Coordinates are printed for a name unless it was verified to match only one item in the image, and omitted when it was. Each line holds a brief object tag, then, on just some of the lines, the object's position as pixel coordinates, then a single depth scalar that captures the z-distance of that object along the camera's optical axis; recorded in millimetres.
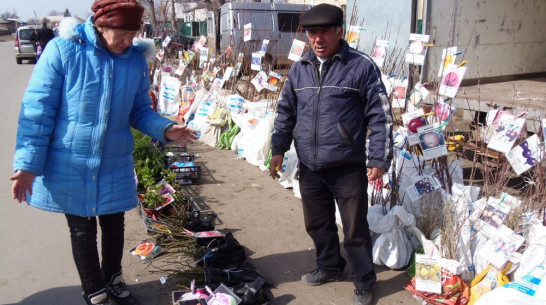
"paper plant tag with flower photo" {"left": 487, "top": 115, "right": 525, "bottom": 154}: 2936
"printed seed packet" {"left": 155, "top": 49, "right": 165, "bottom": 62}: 11262
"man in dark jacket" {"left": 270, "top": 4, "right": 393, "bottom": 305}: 2600
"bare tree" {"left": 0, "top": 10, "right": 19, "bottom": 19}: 120450
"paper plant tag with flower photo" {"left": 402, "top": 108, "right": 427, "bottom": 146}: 3205
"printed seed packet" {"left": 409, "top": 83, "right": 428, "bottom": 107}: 3912
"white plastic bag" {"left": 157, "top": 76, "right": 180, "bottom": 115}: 8945
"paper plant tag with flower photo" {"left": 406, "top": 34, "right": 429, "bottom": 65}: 3964
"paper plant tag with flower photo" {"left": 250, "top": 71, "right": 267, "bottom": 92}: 6445
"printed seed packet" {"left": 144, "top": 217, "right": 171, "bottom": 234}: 3580
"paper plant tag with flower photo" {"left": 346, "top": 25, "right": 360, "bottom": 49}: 4711
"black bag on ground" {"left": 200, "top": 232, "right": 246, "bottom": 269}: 3127
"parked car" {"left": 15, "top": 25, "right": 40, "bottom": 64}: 21297
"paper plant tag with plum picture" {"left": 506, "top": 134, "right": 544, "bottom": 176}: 2892
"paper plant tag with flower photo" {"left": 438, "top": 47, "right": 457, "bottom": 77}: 3521
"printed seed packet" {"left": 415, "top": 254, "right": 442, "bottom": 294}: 2818
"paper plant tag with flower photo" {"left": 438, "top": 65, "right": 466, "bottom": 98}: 3344
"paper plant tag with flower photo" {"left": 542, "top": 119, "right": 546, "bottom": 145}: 2803
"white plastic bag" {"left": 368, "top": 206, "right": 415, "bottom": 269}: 3174
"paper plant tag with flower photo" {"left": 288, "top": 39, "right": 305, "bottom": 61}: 5395
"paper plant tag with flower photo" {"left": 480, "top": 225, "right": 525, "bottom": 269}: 2674
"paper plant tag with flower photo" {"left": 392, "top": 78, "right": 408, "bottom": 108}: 4215
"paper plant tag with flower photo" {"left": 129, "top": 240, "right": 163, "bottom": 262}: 3363
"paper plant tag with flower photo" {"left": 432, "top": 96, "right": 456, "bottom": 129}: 3371
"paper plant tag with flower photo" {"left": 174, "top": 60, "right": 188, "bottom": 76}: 9510
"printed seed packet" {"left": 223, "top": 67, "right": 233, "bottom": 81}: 7362
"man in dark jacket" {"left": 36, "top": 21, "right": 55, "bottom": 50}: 16453
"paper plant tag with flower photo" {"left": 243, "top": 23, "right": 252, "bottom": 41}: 7098
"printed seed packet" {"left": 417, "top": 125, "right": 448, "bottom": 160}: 3154
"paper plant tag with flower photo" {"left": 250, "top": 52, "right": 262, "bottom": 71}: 6854
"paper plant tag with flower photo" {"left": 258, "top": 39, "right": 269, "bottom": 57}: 6824
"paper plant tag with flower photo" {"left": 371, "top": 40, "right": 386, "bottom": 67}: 4363
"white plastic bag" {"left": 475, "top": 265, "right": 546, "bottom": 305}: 2246
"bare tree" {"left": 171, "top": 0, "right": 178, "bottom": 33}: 22922
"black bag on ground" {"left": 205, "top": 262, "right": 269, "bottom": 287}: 2916
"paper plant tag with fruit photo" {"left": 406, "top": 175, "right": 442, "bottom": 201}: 3268
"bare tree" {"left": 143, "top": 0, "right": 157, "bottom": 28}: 20398
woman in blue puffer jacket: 2270
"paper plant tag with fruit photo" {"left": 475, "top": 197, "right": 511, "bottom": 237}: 2818
